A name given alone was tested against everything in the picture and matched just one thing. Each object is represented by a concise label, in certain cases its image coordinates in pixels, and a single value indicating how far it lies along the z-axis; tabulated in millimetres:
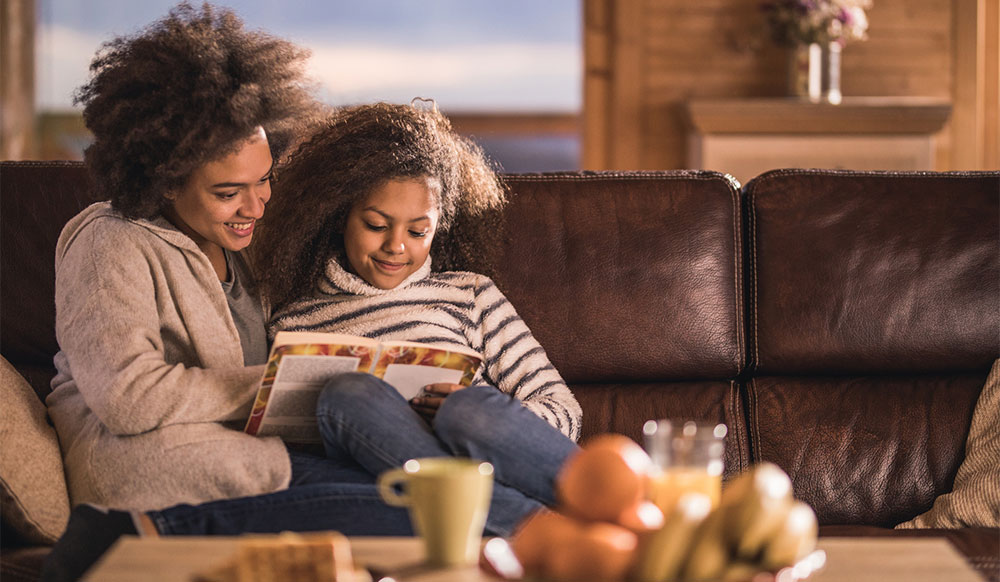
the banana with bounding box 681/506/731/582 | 3063
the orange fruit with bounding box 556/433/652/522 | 3079
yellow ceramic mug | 3114
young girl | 3797
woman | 3549
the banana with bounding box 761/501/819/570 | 3084
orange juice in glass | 3144
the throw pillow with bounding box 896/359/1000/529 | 3709
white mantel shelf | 6191
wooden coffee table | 3127
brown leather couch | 3862
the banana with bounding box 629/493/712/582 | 3049
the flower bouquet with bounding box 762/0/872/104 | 6062
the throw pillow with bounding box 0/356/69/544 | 3540
